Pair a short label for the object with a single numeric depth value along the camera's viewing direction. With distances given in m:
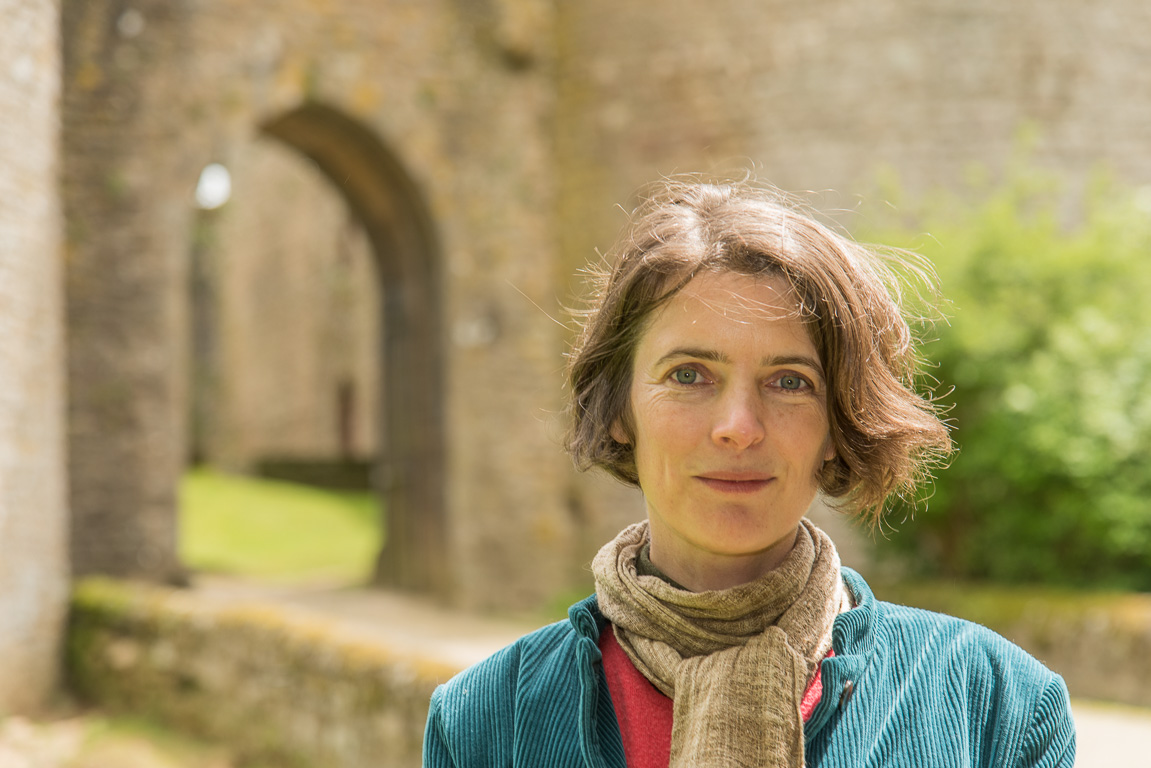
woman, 1.20
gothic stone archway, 8.66
